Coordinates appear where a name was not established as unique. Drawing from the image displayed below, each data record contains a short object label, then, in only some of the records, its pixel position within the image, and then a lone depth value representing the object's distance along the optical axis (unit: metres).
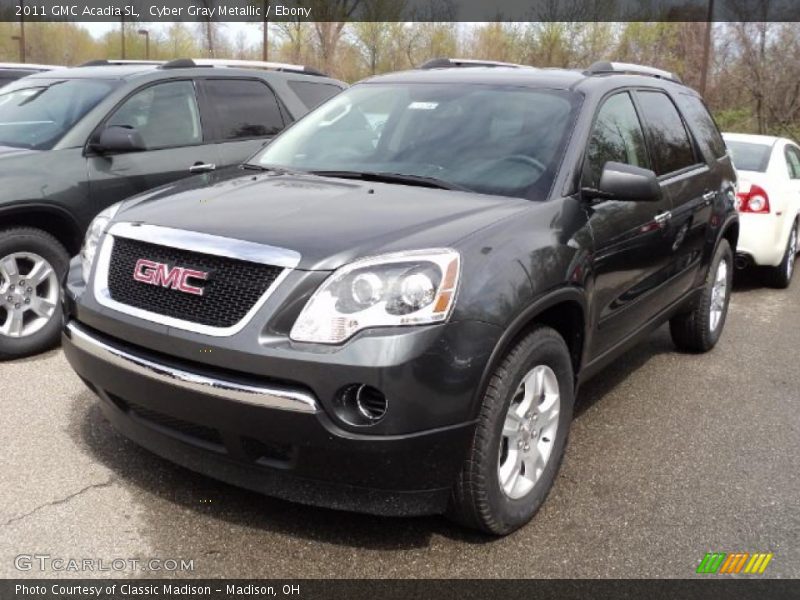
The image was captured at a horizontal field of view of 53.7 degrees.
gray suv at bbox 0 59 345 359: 4.91
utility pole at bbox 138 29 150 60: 46.42
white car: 7.85
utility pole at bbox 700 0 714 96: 24.08
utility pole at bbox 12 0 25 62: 34.22
